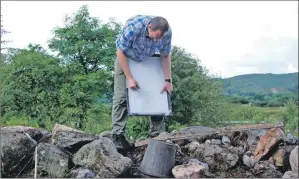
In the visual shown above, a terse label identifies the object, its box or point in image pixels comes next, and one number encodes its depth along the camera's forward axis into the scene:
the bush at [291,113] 23.04
